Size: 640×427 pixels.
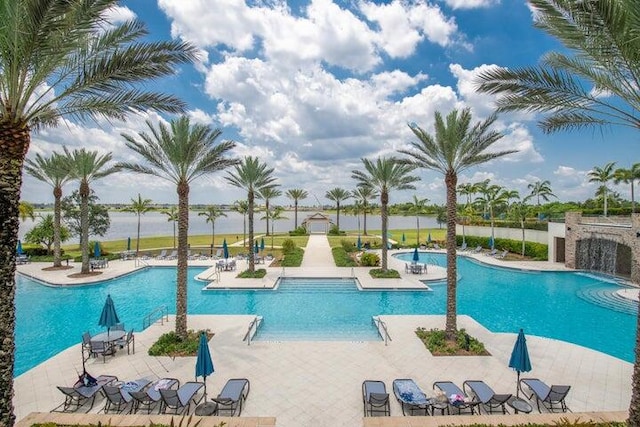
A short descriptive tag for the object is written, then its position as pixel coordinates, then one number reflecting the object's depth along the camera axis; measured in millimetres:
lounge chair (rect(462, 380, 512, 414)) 8508
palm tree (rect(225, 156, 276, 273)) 24936
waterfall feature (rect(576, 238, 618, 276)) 24766
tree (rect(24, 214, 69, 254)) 32969
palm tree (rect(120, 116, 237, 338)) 13172
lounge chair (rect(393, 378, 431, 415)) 8352
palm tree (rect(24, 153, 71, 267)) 25719
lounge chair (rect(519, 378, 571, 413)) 8664
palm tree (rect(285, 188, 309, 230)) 61803
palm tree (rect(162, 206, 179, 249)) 35594
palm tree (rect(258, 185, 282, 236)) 43097
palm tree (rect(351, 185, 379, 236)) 49125
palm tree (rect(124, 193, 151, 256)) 34875
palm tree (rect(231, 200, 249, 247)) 43062
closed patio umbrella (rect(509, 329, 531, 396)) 9117
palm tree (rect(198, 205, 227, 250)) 38781
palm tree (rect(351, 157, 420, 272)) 24609
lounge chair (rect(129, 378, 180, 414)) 8602
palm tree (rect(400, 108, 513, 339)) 13094
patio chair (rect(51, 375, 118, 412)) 8734
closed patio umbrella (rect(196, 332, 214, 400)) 8875
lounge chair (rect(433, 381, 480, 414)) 8352
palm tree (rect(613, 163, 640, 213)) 33500
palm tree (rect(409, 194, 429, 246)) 45891
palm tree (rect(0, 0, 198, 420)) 5504
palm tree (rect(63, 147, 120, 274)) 25188
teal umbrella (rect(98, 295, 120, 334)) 12023
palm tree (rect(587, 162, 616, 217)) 35781
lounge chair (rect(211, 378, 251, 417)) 8406
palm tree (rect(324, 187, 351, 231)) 60906
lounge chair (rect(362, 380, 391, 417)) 8453
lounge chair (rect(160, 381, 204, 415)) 8484
